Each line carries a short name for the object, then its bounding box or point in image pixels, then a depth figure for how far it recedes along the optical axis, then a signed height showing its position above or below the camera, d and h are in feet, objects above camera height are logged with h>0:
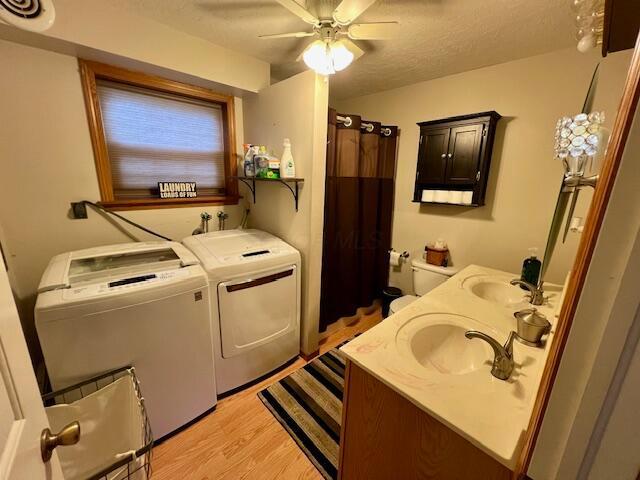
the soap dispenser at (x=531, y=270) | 5.22 -1.63
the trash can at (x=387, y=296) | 8.28 -3.57
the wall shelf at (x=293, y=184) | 5.92 -0.07
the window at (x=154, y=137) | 5.52 +0.96
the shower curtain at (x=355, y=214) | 7.03 -0.91
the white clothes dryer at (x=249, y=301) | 5.11 -2.59
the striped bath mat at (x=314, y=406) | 4.61 -4.73
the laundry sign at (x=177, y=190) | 6.41 -0.33
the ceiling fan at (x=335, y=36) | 3.93 +2.45
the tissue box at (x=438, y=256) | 7.35 -1.99
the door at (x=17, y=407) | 1.36 -1.41
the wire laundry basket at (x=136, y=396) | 3.00 -3.21
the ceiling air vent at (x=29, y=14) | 2.65 +1.69
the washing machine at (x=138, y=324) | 3.56 -2.23
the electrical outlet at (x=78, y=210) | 5.39 -0.77
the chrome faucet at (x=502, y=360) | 2.64 -1.76
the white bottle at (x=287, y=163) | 5.92 +0.40
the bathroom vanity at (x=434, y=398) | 2.14 -1.95
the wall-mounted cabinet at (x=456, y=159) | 6.28 +0.74
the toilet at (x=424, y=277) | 6.92 -2.56
